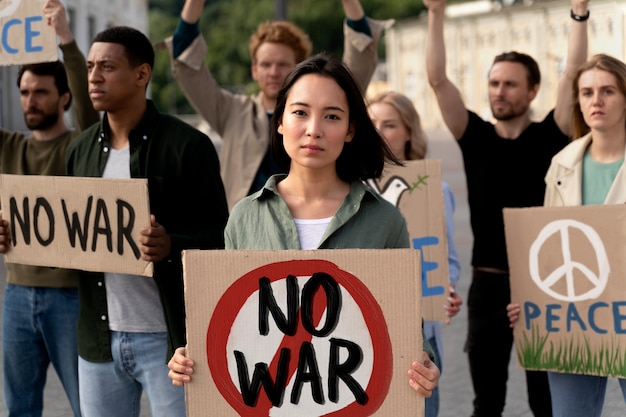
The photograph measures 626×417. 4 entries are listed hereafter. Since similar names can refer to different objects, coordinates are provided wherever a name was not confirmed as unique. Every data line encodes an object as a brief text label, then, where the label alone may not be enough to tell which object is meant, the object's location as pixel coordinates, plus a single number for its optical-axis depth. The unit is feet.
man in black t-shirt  14.07
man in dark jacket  10.37
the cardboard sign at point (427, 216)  12.91
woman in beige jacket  11.64
